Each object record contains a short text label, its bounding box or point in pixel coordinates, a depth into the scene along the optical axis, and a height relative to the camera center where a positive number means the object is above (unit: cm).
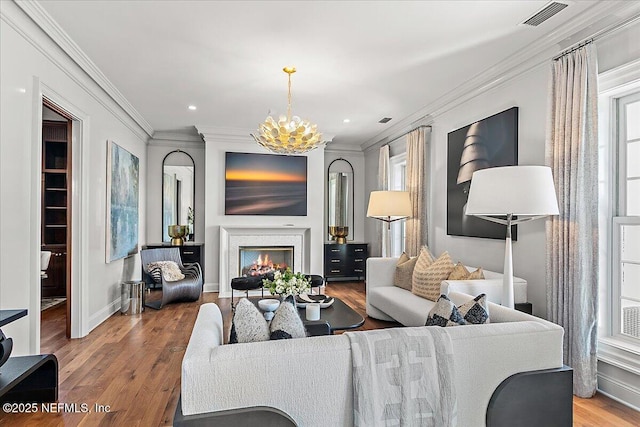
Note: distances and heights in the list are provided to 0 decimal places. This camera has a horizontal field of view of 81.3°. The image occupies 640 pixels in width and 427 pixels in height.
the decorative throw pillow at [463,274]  326 -53
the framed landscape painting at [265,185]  630 +50
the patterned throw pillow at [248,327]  163 -51
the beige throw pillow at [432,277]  356 -61
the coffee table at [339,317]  294 -88
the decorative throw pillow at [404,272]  419 -66
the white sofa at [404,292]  301 -82
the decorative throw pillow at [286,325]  164 -51
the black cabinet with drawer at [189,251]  638 -66
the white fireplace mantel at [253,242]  610 -48
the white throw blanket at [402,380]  144 -66
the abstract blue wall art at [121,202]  451 +14
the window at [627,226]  257 -7
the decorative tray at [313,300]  348 -84
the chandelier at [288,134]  374 +81
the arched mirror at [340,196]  738 +36
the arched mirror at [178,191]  667 +39
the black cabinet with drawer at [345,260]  694 -88
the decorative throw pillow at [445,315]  187 -51
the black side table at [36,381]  227 -113
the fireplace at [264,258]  621 -76
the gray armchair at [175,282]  509 -98
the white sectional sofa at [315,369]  133 -61
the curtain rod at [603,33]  242 +126
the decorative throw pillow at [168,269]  519 -81
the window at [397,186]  621 +47
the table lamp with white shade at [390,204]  482 +13
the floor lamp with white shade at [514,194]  238 +14
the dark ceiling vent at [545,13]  252 +143
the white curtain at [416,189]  495 +34
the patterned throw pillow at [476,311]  190 -50
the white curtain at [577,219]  259 -2
